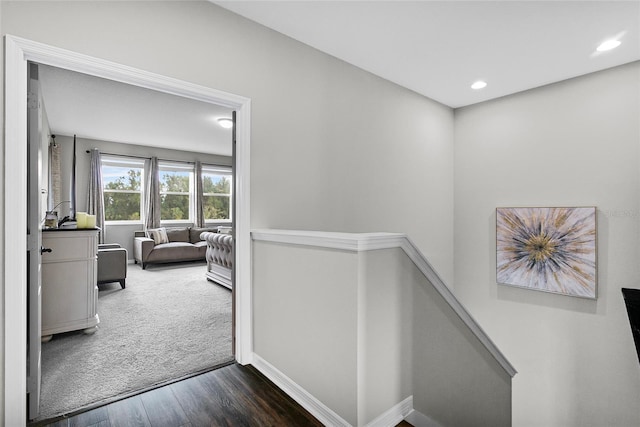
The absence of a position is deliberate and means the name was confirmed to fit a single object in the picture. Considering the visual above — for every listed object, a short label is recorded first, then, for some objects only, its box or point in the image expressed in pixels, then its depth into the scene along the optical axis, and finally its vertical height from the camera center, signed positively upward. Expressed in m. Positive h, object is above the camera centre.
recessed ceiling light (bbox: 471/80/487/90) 3.52 +1.46
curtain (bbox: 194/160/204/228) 7.80 +0.29
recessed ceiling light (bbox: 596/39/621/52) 2.68 +1.47
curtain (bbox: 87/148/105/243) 6.48 +0.40
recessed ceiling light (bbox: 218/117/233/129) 4.96 +1.45
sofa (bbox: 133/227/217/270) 6.21 -0.73
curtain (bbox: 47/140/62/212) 5.71 +0.70
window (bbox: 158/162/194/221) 7.50 +0.49
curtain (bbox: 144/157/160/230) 7.13 +0.31
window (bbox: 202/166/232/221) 8.11 +0.48
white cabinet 2.65 -0.62
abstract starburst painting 3.28 -0.43
